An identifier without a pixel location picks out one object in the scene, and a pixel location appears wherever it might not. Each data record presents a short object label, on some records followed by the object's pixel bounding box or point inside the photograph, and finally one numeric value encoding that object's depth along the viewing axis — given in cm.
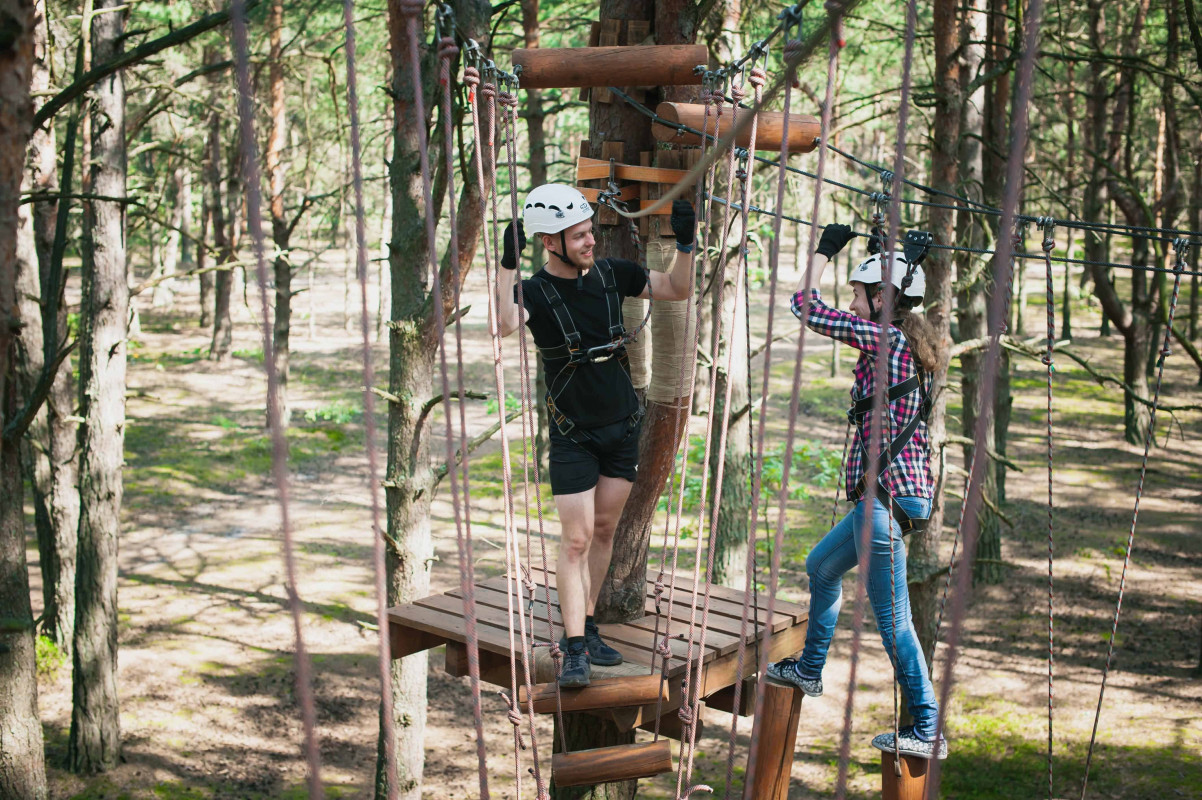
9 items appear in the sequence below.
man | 344
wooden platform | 380
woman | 345
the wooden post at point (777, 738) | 389
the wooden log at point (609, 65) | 390
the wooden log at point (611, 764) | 333
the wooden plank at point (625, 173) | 411
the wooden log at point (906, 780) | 367
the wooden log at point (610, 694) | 351
